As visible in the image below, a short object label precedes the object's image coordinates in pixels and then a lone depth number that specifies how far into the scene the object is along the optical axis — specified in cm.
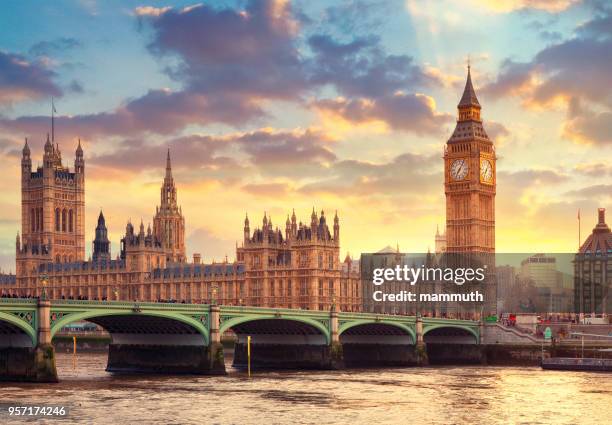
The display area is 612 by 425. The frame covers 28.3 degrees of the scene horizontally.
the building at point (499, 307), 19365
